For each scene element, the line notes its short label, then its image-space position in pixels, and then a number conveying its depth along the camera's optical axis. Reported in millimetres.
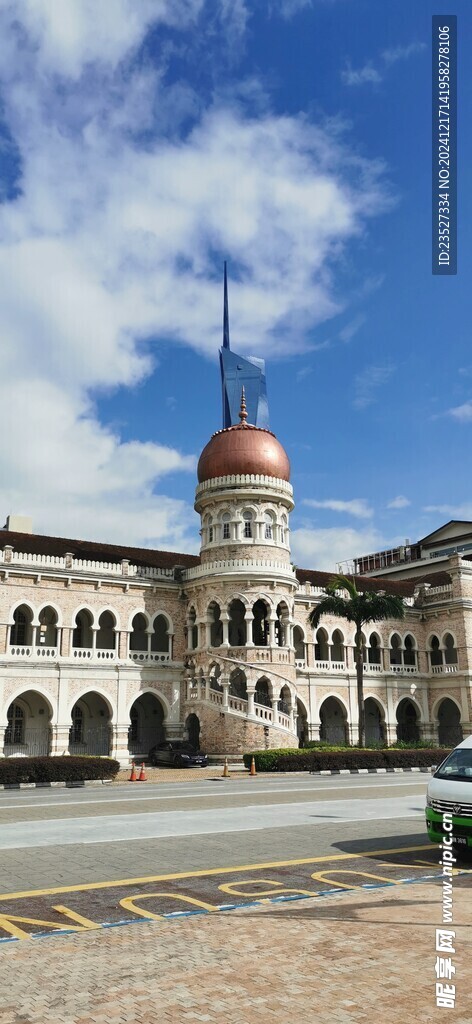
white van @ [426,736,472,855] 10227
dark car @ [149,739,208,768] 34469
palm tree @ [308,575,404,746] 39500
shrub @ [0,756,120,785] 25031
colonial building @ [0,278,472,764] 35719
